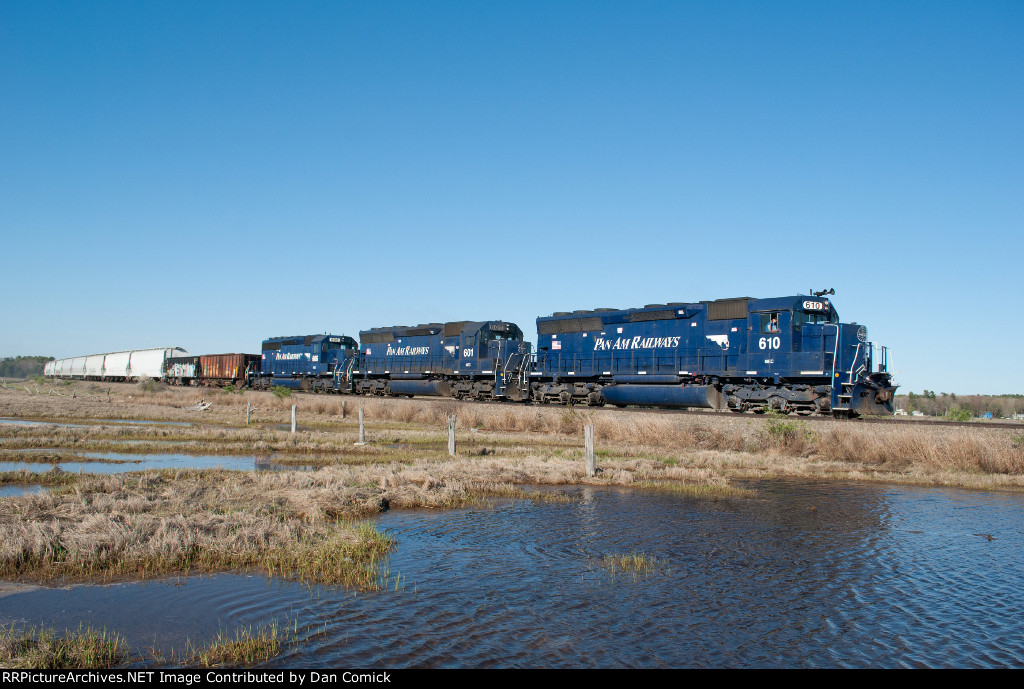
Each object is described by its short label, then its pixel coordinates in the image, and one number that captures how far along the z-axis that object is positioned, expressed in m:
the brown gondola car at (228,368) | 67.44
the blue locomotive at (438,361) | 42.38
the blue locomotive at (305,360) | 57.28
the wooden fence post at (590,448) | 18.19
